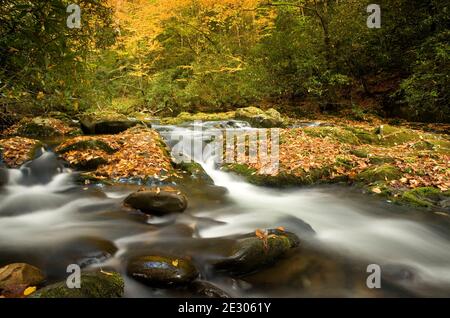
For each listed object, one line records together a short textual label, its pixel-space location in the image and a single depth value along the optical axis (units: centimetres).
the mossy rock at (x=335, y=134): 951
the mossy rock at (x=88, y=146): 780
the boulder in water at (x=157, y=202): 529
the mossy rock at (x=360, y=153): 806
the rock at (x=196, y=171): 736
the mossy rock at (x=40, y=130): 1038
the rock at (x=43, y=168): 684
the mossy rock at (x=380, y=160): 754
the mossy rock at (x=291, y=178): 723
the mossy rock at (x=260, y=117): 1312
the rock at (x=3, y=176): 639
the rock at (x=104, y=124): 1021
